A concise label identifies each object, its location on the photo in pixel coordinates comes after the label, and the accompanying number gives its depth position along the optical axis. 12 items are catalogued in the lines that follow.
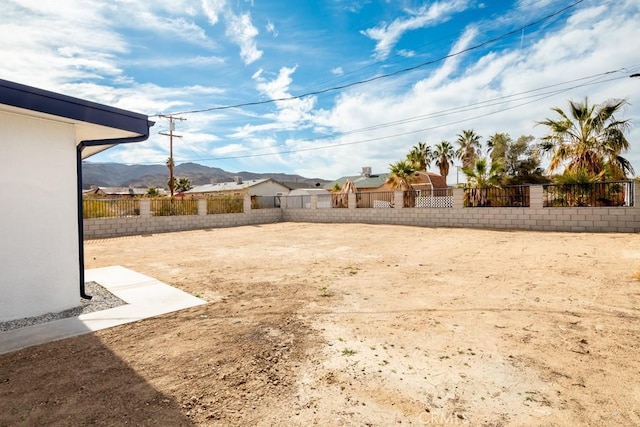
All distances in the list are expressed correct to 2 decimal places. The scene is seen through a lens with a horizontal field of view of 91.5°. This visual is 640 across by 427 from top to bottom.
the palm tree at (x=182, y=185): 58.28
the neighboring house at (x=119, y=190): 62.28
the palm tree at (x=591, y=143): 14.69
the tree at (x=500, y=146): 29.38
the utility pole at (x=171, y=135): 28.65
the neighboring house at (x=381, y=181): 32.62
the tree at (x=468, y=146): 36.78
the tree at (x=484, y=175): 15.02
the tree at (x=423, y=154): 37.83
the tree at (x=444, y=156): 39.56
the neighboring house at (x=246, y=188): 45.93
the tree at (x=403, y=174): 19.55
